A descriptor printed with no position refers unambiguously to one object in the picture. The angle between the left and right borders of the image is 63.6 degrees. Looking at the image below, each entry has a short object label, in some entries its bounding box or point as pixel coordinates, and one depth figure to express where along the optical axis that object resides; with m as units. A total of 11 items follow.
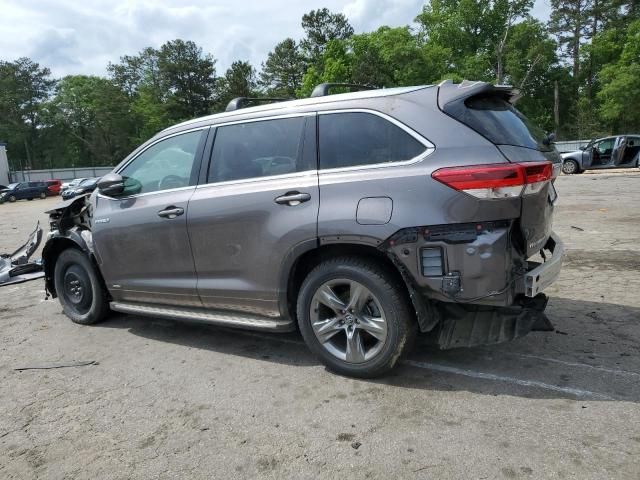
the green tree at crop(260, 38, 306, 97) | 72.88
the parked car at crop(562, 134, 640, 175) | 21.58
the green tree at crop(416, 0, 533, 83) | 62.78
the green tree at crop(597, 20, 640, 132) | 45.94
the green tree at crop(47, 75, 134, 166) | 75.50
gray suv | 3.12
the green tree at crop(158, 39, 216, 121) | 74.88
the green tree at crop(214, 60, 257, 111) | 72.88
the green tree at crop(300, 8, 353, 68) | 70.75
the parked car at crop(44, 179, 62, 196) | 41.75
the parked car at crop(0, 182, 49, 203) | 38.12
